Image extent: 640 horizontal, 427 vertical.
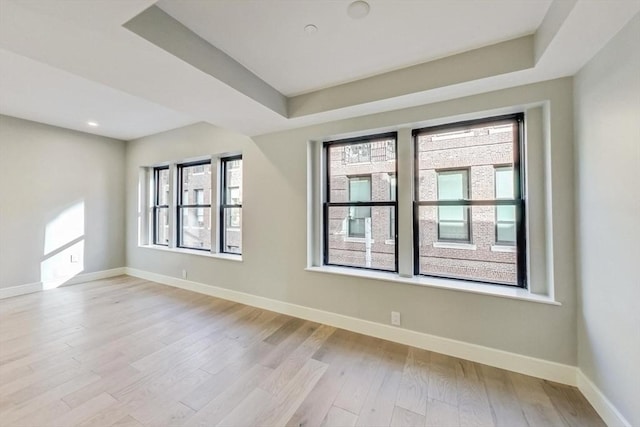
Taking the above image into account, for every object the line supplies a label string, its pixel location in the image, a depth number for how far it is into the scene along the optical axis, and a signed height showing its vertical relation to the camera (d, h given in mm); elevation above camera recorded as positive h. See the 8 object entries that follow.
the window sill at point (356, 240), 3023 -280
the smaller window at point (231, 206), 3990 +171
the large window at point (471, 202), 2328 +142
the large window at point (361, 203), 2867 +168
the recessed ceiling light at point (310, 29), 1779 +1348
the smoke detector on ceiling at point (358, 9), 1585 +1342
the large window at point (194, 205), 4324 +201
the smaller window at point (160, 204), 4980 +252
